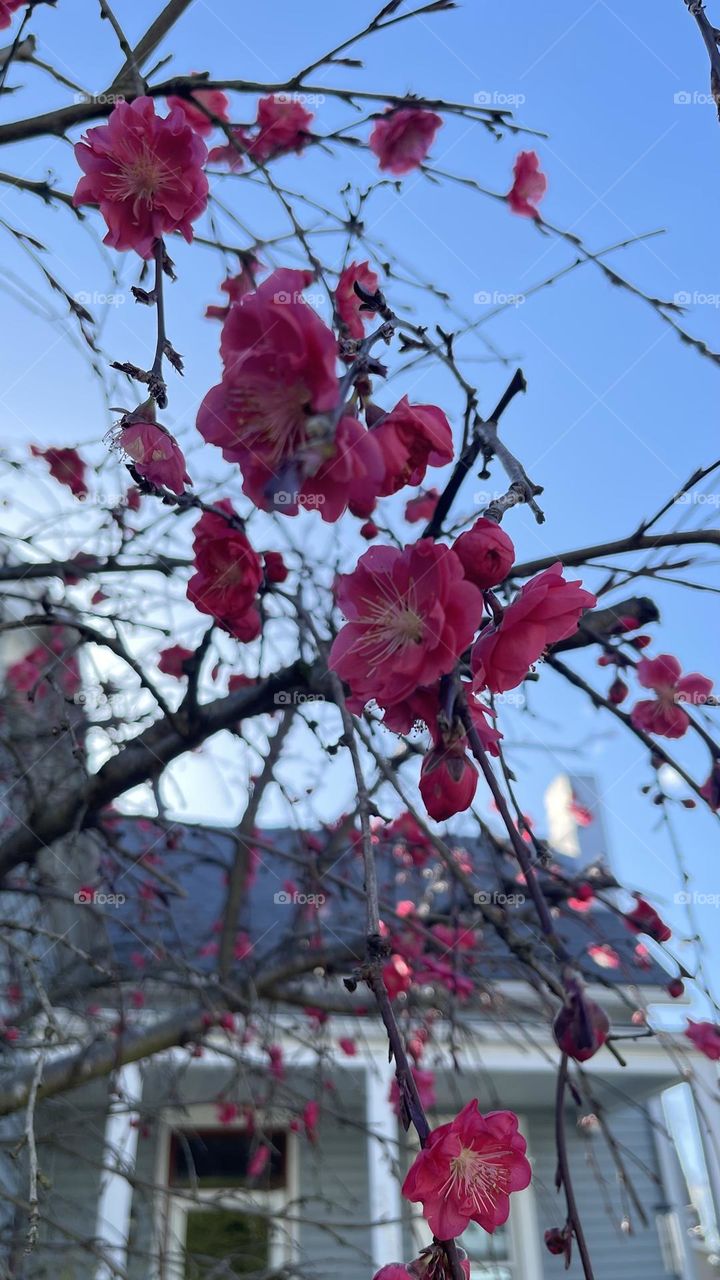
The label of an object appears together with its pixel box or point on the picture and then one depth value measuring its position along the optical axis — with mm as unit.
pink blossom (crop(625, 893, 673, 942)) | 1596
